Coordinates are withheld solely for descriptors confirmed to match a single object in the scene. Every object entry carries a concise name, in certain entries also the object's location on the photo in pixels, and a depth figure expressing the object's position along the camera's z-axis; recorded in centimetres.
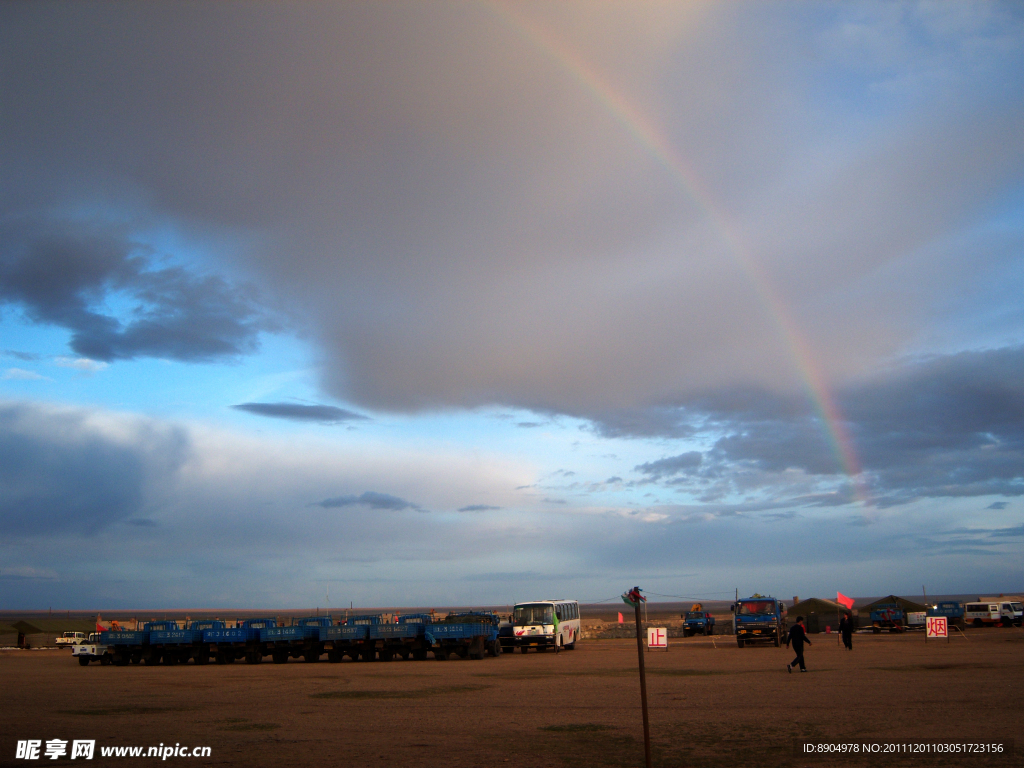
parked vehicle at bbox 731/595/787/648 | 4056
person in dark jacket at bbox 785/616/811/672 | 2391
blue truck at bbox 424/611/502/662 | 3506
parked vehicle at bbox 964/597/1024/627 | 6206
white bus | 3962
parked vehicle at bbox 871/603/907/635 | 5875
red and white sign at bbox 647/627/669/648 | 3697
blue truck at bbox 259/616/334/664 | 3591
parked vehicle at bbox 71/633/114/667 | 3659
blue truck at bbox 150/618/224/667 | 3588
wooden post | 947
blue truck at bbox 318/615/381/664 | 3531
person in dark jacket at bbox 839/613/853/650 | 3422
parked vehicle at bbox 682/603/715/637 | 5895
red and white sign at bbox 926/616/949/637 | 3872
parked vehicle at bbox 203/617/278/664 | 3591
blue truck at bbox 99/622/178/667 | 3622
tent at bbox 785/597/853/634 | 6144
